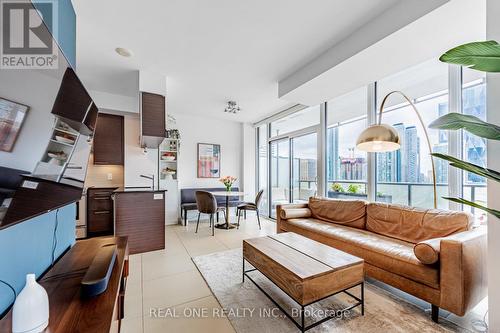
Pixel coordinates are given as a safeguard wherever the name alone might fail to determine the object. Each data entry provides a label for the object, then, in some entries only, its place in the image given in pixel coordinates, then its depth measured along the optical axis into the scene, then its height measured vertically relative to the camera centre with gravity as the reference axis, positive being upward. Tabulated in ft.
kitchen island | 10.44 -2.50
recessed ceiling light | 9.11 +4.95
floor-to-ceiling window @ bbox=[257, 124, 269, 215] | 20.75 +0.54
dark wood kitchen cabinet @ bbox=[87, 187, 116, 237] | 13.73 -2.82
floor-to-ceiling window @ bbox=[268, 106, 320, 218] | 15.47 +0.89
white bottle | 2.62 -1.79
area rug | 5.53 -4.08
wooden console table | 3.00 -2.19
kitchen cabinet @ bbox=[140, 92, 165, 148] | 11.23 +2.73
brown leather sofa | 5.49 -2.67
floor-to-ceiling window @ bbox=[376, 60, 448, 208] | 8.97 +1.29
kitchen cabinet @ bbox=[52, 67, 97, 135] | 3.88 +1.28
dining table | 15.24 -3.03
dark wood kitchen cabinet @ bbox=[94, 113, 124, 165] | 14.64 +1.87
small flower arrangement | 16.94 -1.13
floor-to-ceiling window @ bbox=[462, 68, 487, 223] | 7.82 +0.90
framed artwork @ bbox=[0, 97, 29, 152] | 2.51 +0.57
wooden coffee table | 5.19 -2.66
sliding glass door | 15.21 +0.05
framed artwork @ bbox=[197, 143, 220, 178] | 19.31 +0.68
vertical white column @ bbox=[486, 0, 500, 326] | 4.97 -0.60
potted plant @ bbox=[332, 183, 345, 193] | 13.09 -1.22
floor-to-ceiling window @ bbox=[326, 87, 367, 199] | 12.13 +1.25
